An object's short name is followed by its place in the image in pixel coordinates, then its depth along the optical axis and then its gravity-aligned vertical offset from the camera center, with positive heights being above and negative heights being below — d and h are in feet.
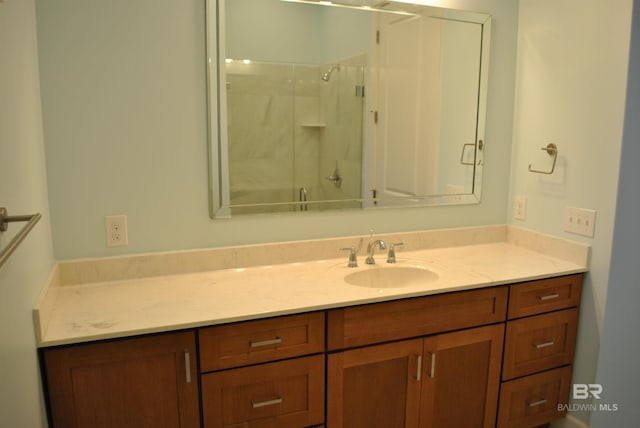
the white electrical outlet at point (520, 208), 7.65 -1.16
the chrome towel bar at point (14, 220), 2.65 -0.61
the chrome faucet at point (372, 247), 6.73 -1.64
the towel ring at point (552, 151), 7.00 -0.21
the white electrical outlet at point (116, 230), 5.79 -1.21
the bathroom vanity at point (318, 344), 4.60 -2.31
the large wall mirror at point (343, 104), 6.09 +0.42
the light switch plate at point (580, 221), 6.48 -1.17
